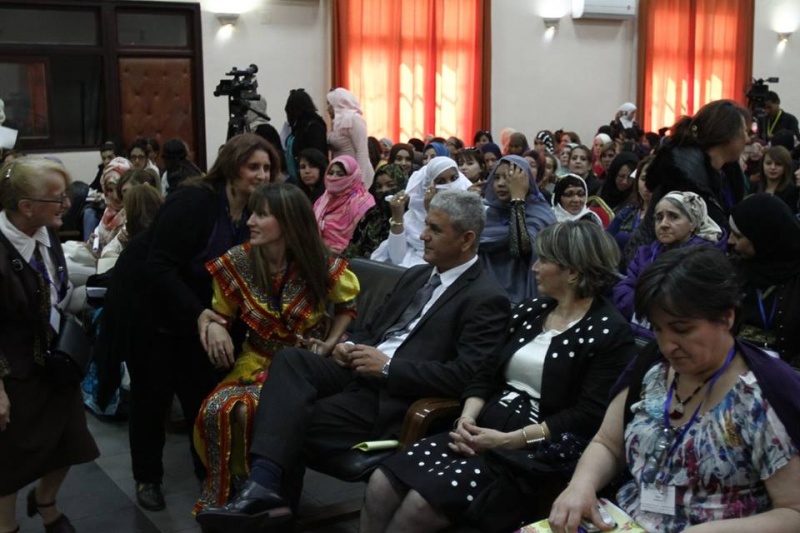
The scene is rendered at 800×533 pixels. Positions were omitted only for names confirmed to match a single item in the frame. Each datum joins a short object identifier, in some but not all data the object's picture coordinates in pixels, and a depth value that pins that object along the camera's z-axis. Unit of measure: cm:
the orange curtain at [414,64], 1016
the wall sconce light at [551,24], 1130
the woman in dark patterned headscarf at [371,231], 506
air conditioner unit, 1136
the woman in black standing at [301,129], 668
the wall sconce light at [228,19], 933
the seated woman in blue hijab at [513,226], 403
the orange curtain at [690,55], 1202
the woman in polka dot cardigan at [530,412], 221
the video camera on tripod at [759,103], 942
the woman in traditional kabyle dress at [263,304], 291
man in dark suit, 269
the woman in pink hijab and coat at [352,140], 712
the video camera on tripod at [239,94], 582
